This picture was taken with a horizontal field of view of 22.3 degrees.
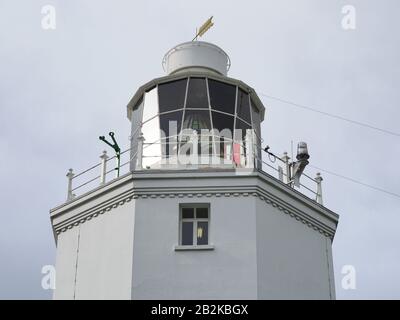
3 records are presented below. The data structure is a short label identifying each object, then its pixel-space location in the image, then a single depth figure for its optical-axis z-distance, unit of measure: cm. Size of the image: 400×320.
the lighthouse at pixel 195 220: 2342
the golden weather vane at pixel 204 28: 2992
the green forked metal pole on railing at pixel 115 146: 2592
